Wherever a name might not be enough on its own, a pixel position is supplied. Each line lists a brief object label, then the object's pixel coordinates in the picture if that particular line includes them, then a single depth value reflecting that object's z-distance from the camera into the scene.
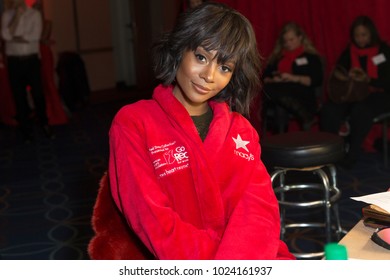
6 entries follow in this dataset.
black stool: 2.50
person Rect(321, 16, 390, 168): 4.30
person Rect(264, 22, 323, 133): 4.38
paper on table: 1.35
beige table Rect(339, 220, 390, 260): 1.21
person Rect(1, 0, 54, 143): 5.35
